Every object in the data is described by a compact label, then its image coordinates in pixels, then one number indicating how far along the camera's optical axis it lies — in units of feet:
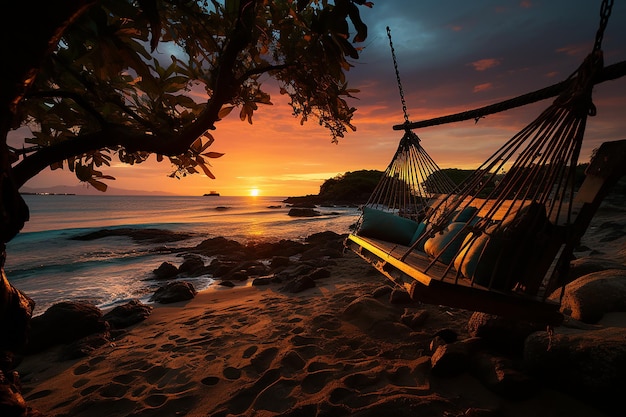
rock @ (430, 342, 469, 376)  6.61
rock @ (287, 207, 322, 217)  75.75
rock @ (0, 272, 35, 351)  4.32
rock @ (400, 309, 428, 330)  9.24
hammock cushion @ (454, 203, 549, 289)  5.00
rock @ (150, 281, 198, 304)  14.72
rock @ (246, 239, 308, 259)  26.58
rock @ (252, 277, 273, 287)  16.74
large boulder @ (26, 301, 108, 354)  10.37
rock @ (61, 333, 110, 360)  9.43
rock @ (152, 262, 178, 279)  21.34
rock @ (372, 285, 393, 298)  12.39
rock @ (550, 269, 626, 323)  8.38
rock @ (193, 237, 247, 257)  28.96
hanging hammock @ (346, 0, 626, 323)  4.72
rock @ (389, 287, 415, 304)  11.31
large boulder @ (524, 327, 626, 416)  5.24
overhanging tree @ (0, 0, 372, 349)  3.40
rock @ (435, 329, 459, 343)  8.05
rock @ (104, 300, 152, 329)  11.91
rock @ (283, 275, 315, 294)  14.55
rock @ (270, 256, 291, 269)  21.03
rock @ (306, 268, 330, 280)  16.36
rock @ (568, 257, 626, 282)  11.16
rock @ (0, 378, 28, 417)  4.66
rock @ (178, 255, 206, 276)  21.70
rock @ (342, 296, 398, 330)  9.58
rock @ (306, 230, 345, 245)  30.40
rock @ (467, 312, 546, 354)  7.03
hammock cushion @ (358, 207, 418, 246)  12.72
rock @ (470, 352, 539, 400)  5.80
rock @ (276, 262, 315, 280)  17.10
